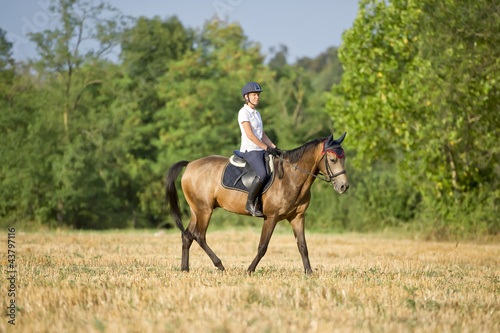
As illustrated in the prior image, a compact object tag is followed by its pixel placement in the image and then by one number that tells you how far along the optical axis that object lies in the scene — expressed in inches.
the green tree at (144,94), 1577.3
